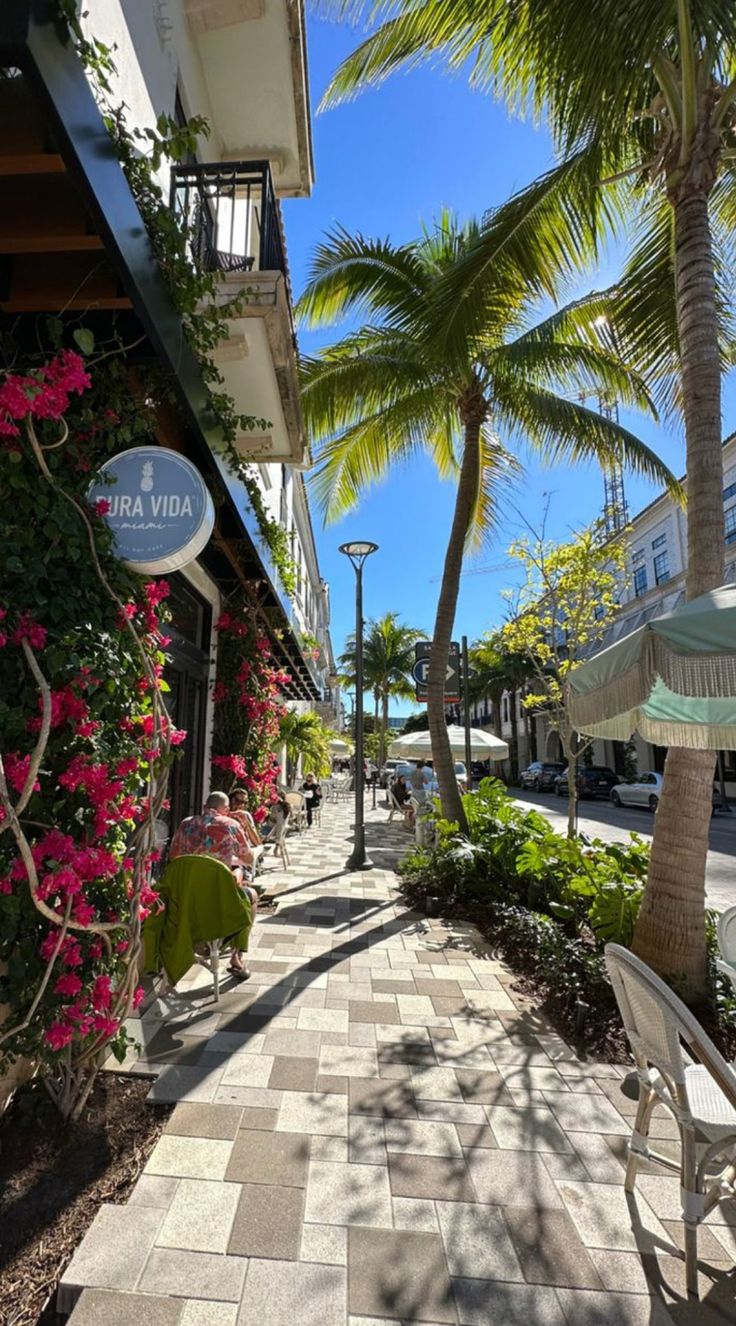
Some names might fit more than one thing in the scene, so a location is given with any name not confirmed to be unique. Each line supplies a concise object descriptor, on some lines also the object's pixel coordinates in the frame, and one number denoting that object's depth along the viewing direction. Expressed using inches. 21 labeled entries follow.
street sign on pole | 435.2
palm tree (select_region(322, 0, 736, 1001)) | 150.6
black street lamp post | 360.8
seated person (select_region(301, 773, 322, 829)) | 621.6
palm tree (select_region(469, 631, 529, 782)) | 1318.9
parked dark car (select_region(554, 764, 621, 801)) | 1035.9
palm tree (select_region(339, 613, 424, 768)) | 1449.3
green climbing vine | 94.4
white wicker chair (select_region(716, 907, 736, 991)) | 126.3
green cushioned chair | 149.7
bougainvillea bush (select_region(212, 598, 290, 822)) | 275.0
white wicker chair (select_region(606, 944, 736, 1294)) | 80.0
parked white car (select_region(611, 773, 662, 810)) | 845.3
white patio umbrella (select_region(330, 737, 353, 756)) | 1116.9
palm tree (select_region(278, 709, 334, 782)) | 507.5
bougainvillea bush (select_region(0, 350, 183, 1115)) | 92.2
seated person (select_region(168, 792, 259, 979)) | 179.8
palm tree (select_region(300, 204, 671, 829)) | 293.1
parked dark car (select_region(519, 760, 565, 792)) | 1183.6
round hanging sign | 112.3
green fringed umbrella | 91.4
